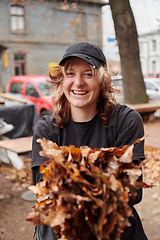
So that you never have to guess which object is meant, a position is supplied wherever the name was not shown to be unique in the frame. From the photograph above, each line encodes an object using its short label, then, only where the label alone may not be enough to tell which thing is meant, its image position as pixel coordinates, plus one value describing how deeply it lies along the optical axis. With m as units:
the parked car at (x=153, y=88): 14.12
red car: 9.46
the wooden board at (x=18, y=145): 4.35
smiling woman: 1.81
